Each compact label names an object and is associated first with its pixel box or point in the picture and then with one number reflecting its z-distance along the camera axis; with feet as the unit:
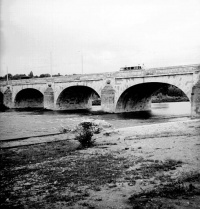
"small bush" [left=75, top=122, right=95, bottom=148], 39.81
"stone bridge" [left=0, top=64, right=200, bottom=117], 93.40
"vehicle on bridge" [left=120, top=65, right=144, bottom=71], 119.70
